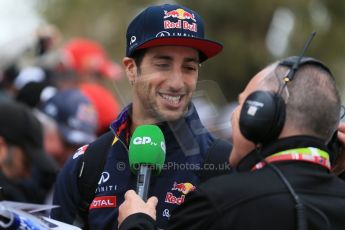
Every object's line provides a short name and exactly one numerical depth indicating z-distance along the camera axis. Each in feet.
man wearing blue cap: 28.02
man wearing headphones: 22.12
